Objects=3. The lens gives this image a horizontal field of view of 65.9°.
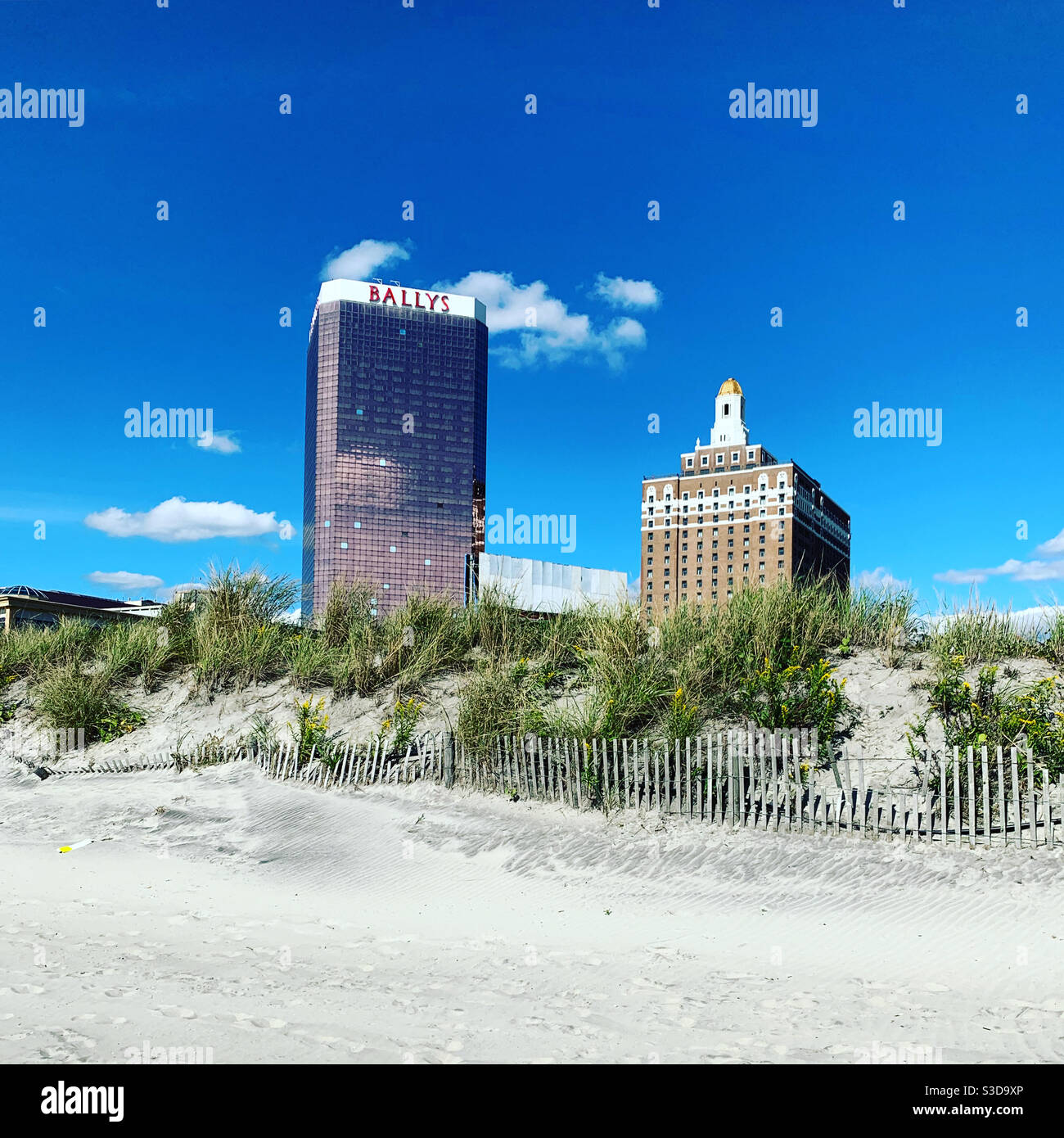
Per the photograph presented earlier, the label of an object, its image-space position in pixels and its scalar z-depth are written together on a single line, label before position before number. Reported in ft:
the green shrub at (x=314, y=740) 44.28
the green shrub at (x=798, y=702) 38.11
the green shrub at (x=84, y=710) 55.06
